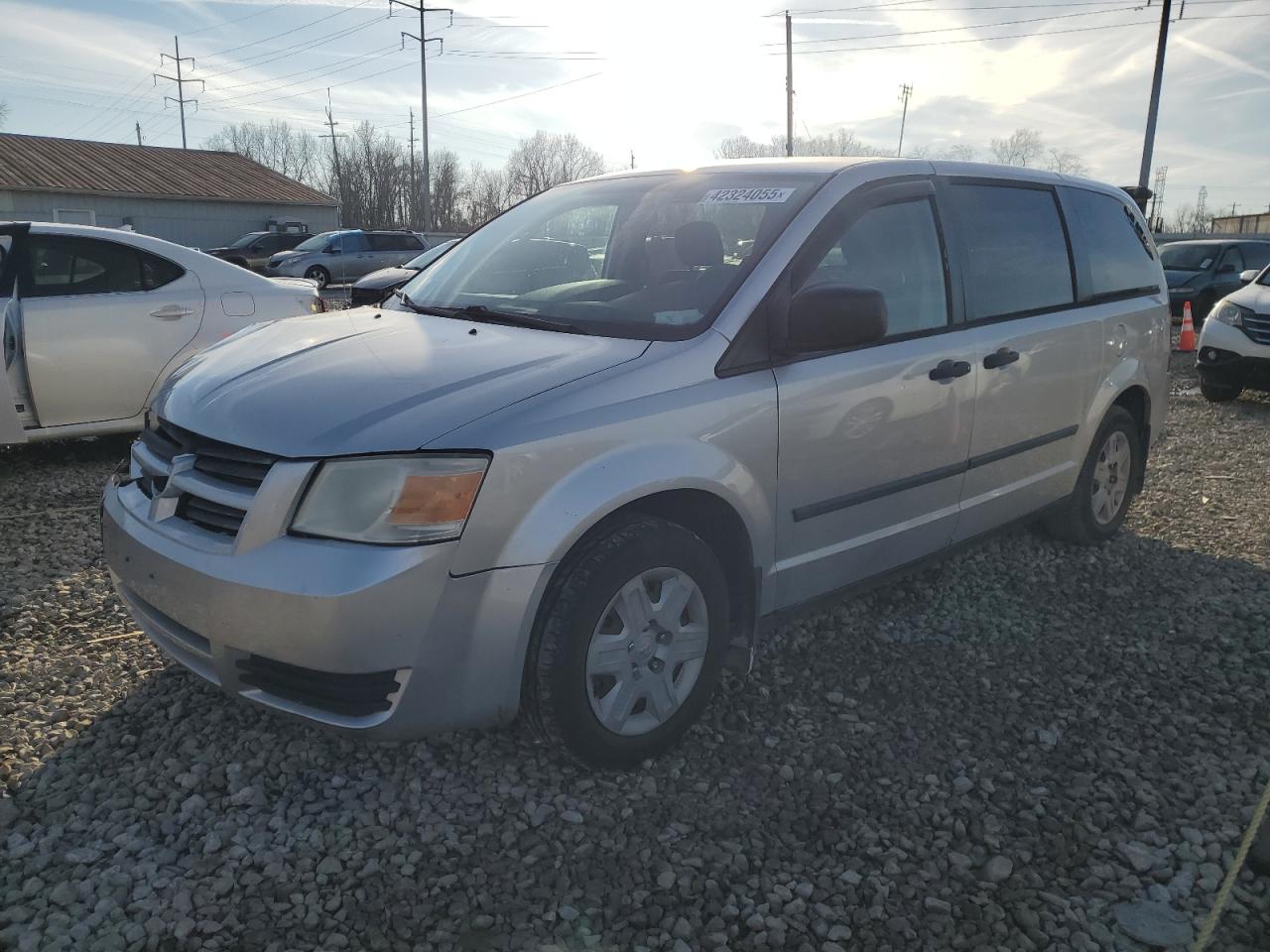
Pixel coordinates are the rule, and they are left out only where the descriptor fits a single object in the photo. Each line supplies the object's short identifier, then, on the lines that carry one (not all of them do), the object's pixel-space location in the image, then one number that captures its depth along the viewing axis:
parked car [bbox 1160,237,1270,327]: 15.21
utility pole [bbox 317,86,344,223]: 68.82
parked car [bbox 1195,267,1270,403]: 9.10
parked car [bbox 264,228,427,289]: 24.92
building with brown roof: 36.03
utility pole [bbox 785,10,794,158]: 43.09
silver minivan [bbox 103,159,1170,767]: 2.38
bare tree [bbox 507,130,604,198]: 69.38
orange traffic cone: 13.42
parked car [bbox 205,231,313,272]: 30.06
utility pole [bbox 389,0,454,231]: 42.44
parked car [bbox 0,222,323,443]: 5.69
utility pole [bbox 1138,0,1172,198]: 25.88
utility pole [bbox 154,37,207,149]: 70.62
